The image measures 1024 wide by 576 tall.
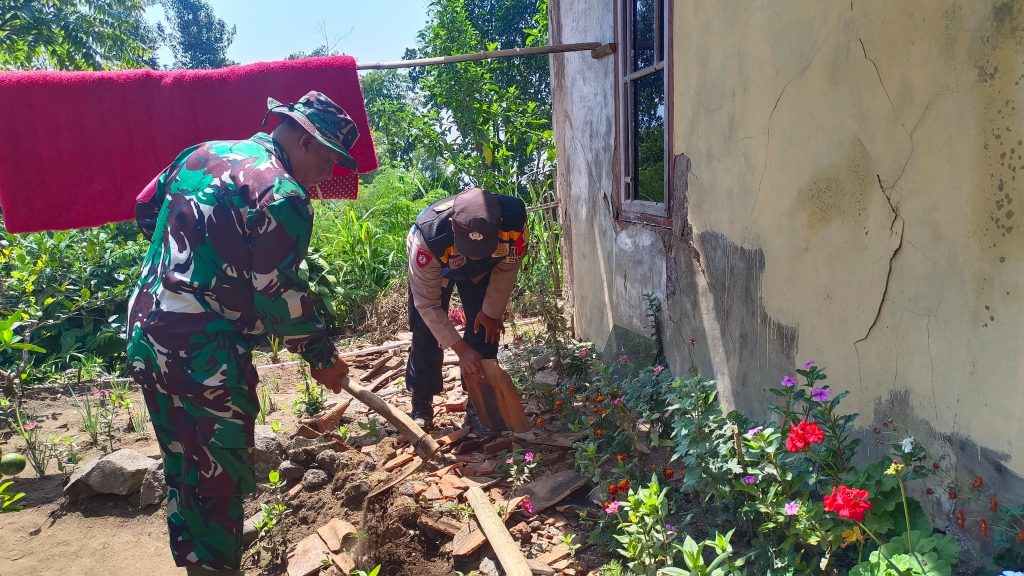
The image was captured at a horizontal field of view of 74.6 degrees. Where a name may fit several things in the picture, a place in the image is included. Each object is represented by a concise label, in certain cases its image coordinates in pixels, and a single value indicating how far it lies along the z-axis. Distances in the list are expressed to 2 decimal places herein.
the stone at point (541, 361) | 5.24
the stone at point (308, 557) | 2.97
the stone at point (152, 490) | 3.58
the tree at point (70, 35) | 7.57
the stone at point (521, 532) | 3.12
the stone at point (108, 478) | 3.54
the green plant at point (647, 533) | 2.26
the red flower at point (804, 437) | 1.80
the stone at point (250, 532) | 3.17
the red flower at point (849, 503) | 1.61
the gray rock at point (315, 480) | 3.67
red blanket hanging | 3.31
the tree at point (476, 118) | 8.38
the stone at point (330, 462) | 3.80
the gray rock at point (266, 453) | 3.78
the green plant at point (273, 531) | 3.16
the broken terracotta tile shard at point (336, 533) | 3.12
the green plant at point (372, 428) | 4.34
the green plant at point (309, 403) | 4.57
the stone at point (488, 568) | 2.82
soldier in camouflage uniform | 2.46
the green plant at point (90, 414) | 4.17
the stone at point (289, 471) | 3.76
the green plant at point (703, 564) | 1.91
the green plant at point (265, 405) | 4.55
